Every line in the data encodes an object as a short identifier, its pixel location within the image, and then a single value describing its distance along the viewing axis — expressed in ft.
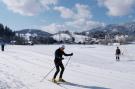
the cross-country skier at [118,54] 50.75
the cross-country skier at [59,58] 19.43
